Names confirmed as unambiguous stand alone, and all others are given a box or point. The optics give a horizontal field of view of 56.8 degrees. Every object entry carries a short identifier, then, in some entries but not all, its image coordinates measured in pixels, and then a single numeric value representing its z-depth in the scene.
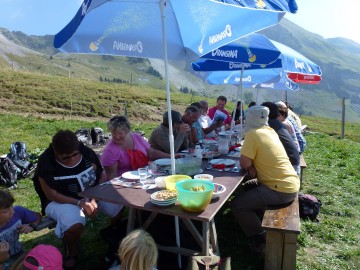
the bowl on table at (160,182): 3.35
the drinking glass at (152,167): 3.87
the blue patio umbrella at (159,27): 3.25
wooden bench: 3.46
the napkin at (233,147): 5.22
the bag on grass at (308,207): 5.20
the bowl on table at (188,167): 3.78
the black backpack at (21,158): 6.71
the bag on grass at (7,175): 6.24
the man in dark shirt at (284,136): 5.04
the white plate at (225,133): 6.56
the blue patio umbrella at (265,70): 5.79
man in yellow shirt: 3.92
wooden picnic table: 2.86
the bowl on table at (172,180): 3.24
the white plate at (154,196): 2.93
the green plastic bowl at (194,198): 2.75
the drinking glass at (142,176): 3.47
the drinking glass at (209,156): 4.58
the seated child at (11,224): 3.00
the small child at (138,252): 2.18
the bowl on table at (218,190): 3.13
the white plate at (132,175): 3.62
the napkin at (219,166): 4.12
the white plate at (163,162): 3.99
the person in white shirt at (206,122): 7.36
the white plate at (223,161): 4.25
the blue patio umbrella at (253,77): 7.57
